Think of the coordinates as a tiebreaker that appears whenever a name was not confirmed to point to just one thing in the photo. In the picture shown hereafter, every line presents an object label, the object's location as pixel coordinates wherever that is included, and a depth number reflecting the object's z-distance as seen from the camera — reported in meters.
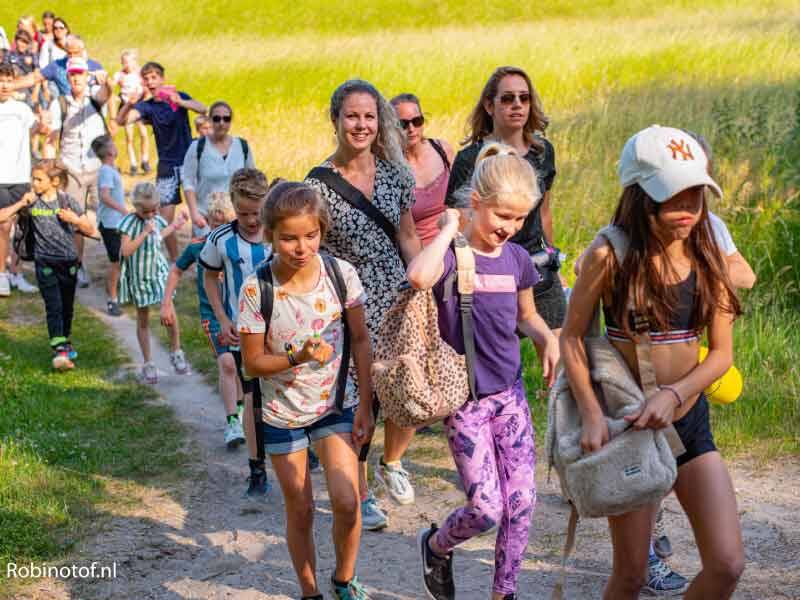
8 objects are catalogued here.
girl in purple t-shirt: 4.41
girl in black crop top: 3.56
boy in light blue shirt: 10.90
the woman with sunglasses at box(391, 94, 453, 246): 7.07
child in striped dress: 9.06
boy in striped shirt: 6.07
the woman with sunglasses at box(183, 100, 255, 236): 10.05
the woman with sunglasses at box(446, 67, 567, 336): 6.07
